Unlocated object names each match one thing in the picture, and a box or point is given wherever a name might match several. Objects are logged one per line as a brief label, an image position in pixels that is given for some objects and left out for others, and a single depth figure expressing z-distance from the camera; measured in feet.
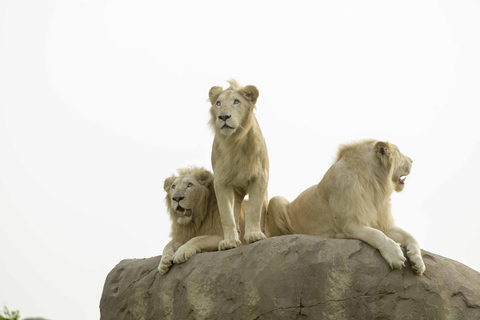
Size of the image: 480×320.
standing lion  61.67
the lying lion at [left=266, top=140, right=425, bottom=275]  56.08
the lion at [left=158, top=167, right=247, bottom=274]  67.00
